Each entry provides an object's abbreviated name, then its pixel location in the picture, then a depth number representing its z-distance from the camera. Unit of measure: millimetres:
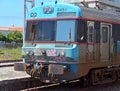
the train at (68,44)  13633
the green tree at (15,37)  82531
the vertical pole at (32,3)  20477
